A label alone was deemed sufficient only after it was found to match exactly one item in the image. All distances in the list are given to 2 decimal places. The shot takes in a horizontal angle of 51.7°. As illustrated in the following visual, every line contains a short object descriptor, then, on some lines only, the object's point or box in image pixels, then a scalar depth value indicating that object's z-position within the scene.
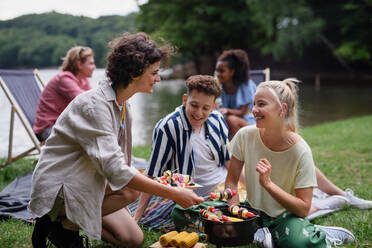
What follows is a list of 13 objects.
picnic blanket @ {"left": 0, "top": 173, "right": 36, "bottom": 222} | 3.27
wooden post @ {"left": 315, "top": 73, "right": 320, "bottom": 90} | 26.75
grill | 2.16
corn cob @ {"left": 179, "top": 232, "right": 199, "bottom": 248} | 2.22
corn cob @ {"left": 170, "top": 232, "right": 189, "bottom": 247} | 2.23
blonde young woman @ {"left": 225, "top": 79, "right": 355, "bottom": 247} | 2.44
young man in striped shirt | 3.04
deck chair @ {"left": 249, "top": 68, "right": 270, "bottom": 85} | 5.99
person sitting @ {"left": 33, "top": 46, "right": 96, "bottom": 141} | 4.77
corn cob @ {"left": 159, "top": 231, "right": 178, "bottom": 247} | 2.27
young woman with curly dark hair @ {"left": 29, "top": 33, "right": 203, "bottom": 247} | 2.10
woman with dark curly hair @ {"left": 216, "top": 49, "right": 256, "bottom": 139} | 5.11
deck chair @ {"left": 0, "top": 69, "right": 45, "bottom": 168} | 4.64
